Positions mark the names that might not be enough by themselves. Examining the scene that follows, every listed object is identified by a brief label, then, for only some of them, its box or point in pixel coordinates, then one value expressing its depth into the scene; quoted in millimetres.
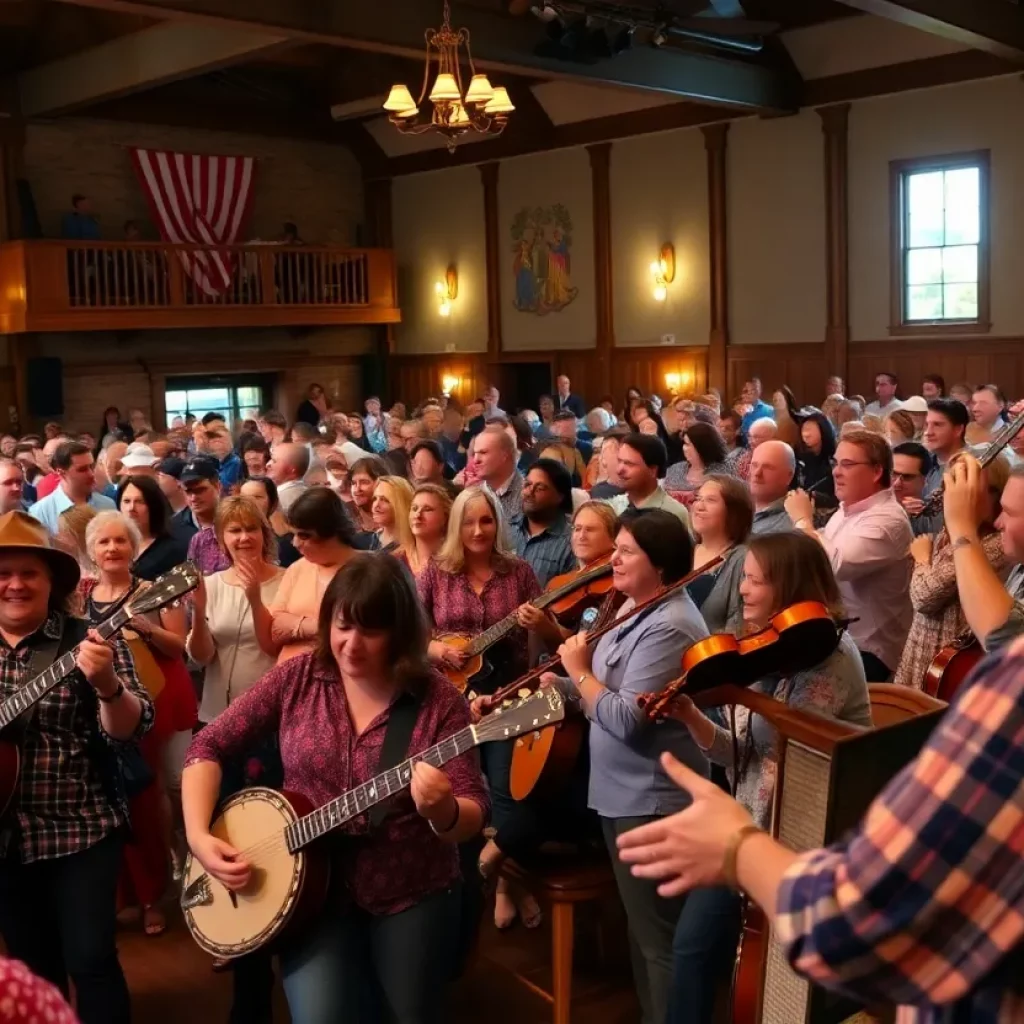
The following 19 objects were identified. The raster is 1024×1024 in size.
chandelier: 8719
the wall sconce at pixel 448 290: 18594
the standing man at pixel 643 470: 5176
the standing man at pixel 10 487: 6094
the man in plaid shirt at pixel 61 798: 2941
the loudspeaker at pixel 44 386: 15625
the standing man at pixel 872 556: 4234
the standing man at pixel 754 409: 10992
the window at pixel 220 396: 17500
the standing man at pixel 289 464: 6891
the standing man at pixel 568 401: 15141
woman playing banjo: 2506
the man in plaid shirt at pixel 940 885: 1131
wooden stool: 3332
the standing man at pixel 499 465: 5785
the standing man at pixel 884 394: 13102
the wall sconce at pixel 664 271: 16016
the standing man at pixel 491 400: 14070
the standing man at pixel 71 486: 6199
